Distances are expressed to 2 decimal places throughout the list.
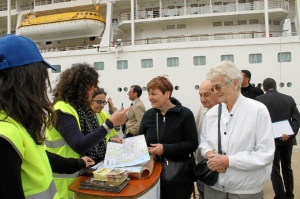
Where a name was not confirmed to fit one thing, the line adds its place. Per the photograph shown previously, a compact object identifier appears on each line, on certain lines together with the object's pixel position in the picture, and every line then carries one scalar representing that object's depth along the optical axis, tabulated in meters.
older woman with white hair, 2.18
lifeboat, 17.52
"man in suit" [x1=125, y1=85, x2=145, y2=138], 5.47
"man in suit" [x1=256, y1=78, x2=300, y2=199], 4.20
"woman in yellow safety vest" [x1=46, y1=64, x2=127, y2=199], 2.08
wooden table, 1.76
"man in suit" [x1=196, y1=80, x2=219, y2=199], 3.24
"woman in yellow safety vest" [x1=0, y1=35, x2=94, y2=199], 1.02
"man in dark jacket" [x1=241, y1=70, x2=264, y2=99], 4.90
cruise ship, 14.37
